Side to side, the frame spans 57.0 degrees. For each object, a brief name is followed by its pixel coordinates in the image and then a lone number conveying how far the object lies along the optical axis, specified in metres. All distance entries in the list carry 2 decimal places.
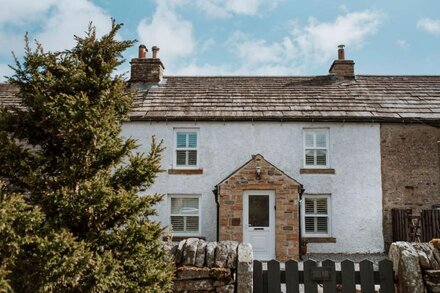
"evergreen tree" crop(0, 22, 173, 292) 4.55
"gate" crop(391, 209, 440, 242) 14.38
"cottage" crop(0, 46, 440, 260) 15.38
